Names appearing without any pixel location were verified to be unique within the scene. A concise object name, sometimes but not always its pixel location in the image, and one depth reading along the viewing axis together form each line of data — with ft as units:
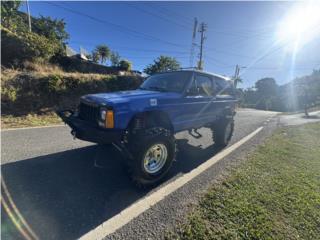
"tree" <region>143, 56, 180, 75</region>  115.04
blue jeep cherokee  10.65
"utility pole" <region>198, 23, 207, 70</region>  106.44
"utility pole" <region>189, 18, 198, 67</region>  98.94
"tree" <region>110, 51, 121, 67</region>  180.02
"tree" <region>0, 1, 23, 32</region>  63.75
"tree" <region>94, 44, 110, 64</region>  159.12
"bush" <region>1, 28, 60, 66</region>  43.01
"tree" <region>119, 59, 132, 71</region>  102.99
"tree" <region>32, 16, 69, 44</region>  141.64
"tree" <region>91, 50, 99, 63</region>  155.30
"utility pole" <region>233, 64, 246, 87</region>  159.50
